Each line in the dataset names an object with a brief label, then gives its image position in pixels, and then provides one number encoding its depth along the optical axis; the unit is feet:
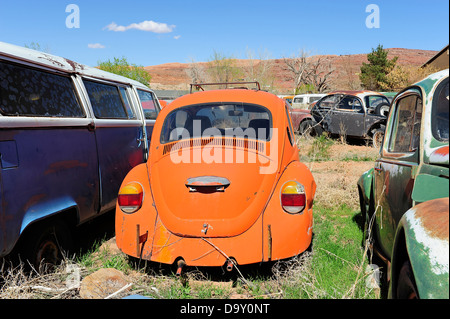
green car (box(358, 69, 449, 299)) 5.30
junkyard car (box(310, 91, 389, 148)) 38.32
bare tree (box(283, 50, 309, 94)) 127.69
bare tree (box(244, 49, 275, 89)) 104.38
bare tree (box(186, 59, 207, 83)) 109.91
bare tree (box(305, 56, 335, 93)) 125.03
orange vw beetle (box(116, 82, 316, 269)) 9.91
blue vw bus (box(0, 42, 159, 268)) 9.25
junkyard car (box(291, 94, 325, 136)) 43.98
